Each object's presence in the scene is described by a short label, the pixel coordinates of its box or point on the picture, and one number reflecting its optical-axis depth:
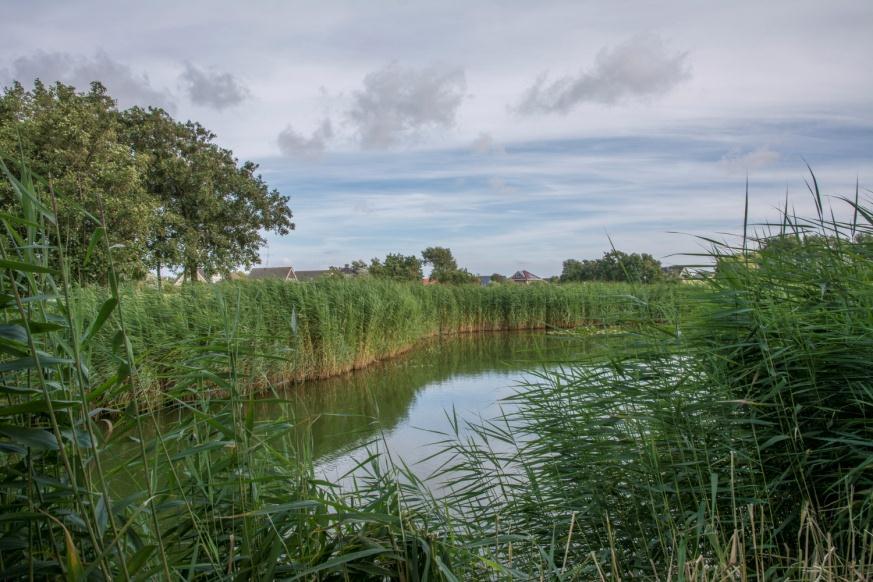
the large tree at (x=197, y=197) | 21.72
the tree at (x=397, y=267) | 32.62
